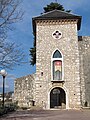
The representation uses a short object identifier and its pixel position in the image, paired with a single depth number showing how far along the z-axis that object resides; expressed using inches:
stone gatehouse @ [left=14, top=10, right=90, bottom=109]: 1128.2
